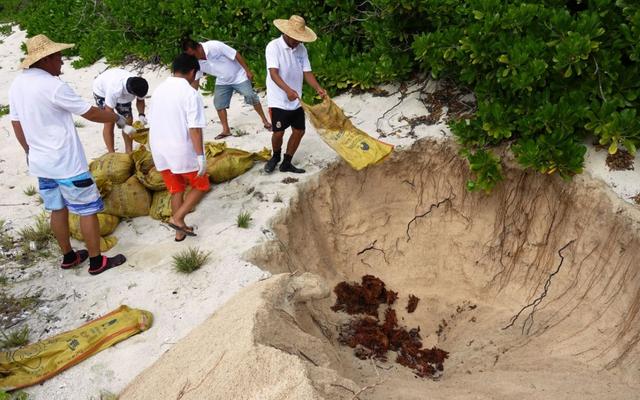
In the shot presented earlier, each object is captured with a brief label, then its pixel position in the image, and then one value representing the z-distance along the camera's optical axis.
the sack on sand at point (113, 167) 5.29
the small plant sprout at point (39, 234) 4.98
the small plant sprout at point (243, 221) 4.89
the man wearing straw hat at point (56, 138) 3.85
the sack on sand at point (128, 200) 5.23
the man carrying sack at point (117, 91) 5.62
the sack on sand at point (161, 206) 5.27
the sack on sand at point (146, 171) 5.37
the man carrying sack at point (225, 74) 6.22
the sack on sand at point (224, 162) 5.66
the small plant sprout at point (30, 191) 5.94
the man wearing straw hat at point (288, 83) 5.12
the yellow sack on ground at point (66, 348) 3.39
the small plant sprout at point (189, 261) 4.38
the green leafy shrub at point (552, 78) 4.36
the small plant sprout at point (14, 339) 3.74
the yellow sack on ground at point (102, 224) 4.95
